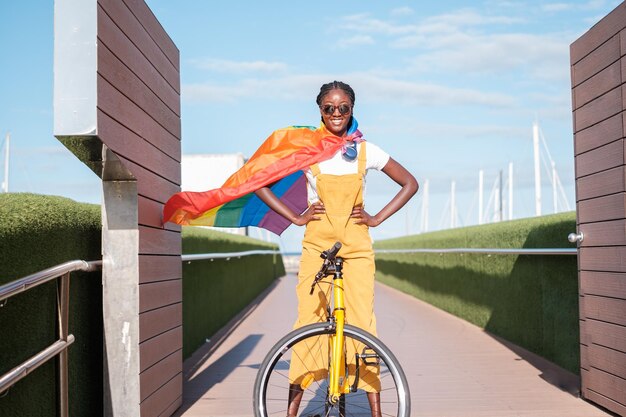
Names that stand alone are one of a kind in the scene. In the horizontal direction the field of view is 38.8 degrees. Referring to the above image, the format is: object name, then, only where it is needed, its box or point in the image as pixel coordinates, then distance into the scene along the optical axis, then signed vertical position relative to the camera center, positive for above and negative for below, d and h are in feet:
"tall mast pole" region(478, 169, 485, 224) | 205.05 +11.43
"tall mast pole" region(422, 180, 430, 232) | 227.30 +10.37
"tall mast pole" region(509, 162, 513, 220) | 180.86 +11.92
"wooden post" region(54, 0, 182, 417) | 13.66 +1.65
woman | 15.19 +0.57
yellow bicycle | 13.87 -1.71
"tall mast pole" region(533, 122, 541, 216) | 134.41 +11.51
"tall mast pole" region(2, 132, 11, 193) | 153.96 +15.23
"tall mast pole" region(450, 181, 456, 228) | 224.74 +11.15
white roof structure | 96.94 +9.18
